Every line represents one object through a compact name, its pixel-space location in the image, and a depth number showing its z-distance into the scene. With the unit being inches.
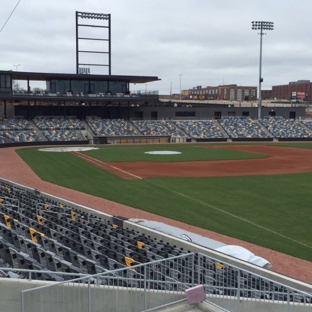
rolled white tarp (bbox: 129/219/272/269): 490.3
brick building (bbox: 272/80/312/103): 7438.0
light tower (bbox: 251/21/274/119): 3022.9
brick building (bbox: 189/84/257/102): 6416.3
